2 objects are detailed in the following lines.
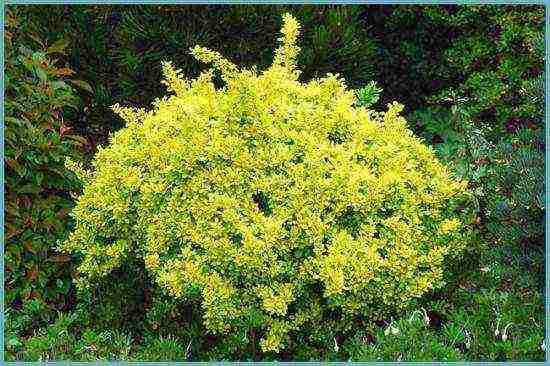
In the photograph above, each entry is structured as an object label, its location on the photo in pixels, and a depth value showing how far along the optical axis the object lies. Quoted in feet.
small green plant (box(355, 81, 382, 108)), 17.58
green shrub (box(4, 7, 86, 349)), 16.98
